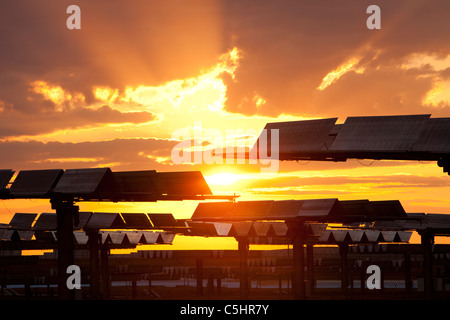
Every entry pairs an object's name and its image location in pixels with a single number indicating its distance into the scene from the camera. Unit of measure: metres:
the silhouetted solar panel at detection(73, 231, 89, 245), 87.61
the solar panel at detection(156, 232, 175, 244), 93.94
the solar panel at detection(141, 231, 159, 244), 90.12
